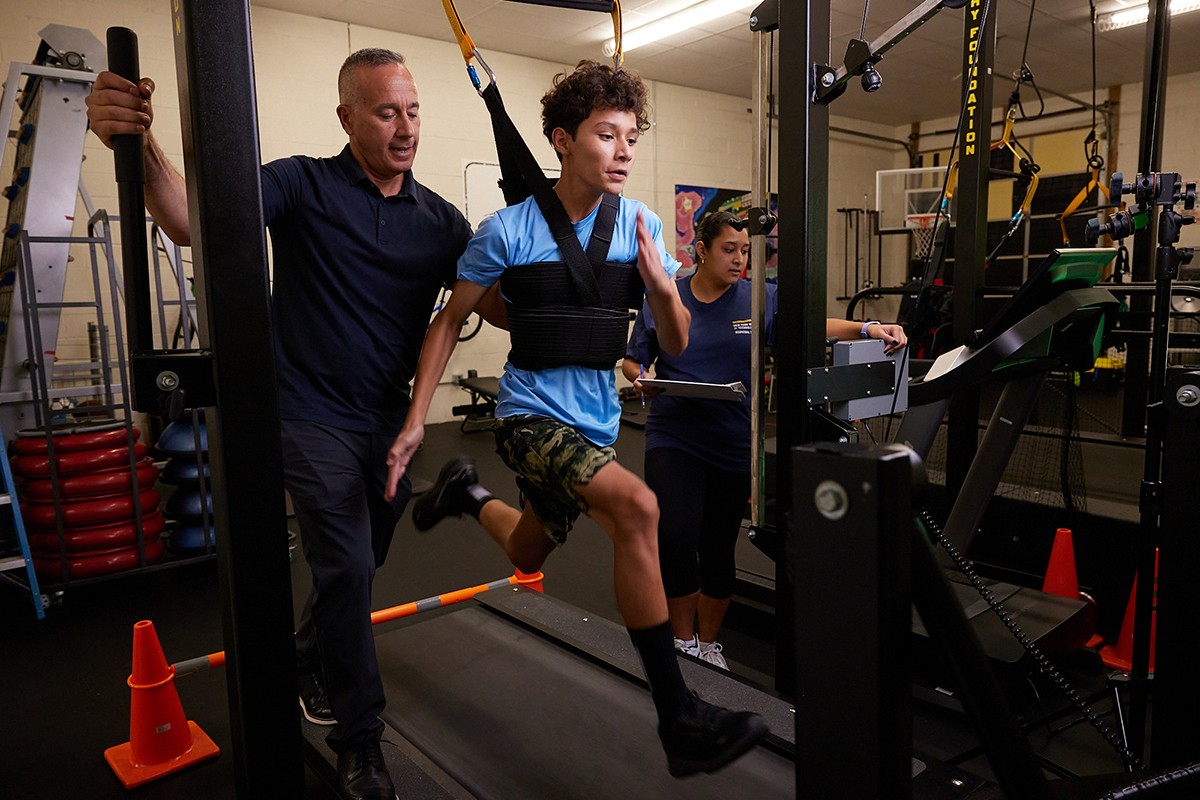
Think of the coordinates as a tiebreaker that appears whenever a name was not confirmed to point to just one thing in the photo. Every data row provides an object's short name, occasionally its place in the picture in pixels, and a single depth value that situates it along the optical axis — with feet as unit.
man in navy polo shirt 6.43
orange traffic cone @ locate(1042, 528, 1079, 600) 10.23
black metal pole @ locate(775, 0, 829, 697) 6.80
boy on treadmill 6.37
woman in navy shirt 8.86
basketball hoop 26.27
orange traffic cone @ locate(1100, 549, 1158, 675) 9.39
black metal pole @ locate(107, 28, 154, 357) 4.24
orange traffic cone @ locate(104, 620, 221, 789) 7.70
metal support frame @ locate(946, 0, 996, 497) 10.38
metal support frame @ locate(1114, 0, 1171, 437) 7.01
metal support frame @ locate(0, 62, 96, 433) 12.76
